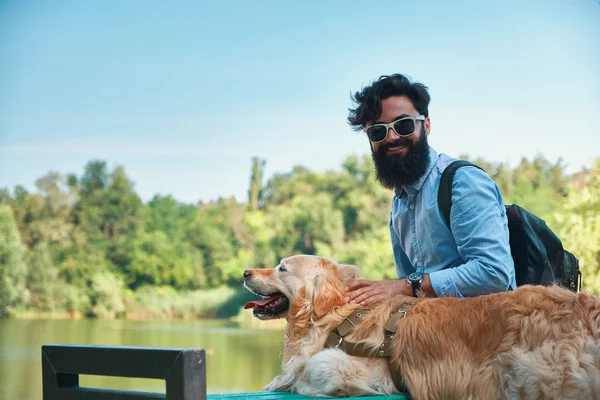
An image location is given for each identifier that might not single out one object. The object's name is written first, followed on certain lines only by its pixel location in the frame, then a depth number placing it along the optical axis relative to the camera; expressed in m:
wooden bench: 1.93
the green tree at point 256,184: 40.81
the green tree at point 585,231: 24.31
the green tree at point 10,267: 35.03
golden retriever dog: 2.44
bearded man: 2.93
